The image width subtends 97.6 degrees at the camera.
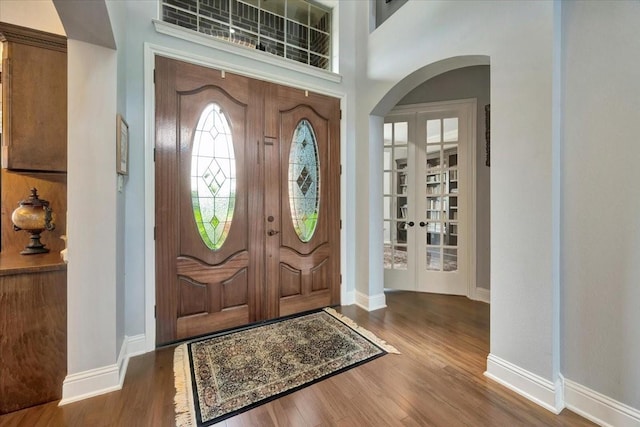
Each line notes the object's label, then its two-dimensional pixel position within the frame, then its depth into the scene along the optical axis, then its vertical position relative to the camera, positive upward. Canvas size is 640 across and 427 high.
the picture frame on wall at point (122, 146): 1.80 +0.45
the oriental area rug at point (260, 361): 1.65 -1.10
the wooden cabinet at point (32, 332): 1.57 -0.70
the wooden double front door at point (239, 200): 2.33 +0.11
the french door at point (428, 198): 3.60 +0.19
